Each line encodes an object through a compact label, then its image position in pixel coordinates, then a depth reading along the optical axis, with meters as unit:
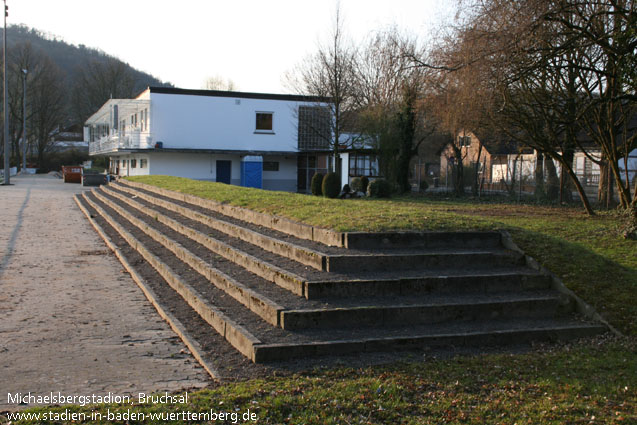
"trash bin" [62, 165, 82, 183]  46.72
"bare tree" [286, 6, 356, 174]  31.44
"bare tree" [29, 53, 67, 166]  70.50
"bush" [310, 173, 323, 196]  28.56
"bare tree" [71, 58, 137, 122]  76.56
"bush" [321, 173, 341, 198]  27.00
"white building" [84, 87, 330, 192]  39.06
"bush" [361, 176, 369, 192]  28.69
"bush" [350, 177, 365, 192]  28.64
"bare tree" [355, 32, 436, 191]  30.12
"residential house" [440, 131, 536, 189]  24.25
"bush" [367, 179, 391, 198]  26.50
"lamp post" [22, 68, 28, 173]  60.01
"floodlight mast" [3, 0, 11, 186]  37.49
